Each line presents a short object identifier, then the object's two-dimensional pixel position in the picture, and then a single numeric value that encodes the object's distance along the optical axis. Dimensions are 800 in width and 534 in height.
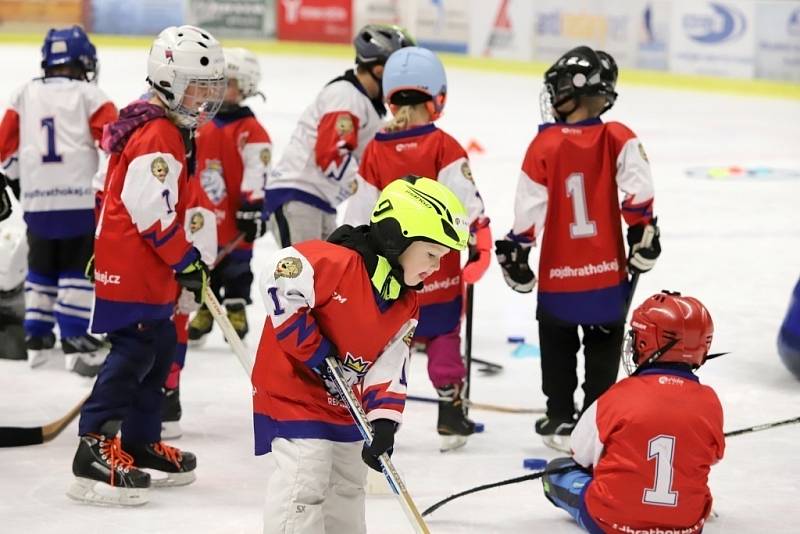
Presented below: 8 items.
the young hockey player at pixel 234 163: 11.02
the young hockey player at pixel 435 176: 8.65
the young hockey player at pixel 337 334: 5.65
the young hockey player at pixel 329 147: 9.87
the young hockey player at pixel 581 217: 8.47
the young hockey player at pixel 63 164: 10.45
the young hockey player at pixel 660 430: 6.54
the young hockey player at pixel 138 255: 7.40
